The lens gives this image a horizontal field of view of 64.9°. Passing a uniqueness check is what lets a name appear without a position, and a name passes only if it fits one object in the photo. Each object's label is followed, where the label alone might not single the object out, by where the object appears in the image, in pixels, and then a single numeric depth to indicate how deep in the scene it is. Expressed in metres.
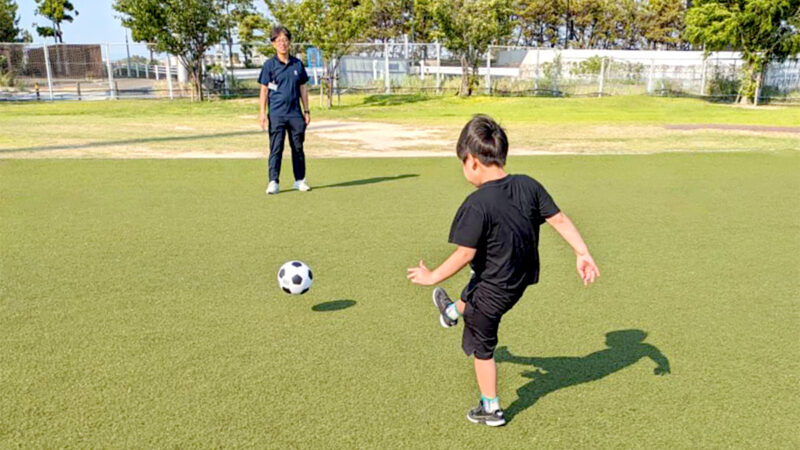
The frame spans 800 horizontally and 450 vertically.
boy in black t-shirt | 2.79
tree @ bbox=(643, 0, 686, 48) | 61.16
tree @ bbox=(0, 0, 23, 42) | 56.28
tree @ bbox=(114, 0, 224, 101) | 25.77
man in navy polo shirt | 8.31
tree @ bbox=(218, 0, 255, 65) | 28.05
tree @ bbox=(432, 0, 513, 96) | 27.45
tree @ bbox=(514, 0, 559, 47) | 63.47
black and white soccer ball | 4.62
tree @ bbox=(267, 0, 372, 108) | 23.89
